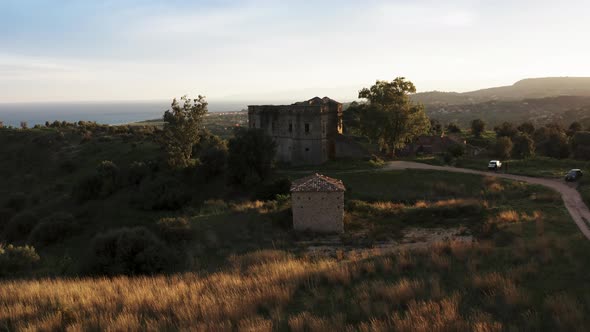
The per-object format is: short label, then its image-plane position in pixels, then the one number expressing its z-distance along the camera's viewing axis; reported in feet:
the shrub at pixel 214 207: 101.24
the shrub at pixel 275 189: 114.11
